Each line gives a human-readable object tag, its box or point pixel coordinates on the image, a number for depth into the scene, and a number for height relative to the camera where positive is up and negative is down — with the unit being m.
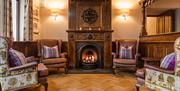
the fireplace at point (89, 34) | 3.93 +0.29
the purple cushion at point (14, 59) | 2.05 -0.27
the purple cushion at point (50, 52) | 3.48 -0.26
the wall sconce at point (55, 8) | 4.15 +1.18
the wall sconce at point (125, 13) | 4.16 +1.02
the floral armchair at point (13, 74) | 1.89 -0.49
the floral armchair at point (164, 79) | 1.62 -0.52
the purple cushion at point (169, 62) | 1.80 -0.28
